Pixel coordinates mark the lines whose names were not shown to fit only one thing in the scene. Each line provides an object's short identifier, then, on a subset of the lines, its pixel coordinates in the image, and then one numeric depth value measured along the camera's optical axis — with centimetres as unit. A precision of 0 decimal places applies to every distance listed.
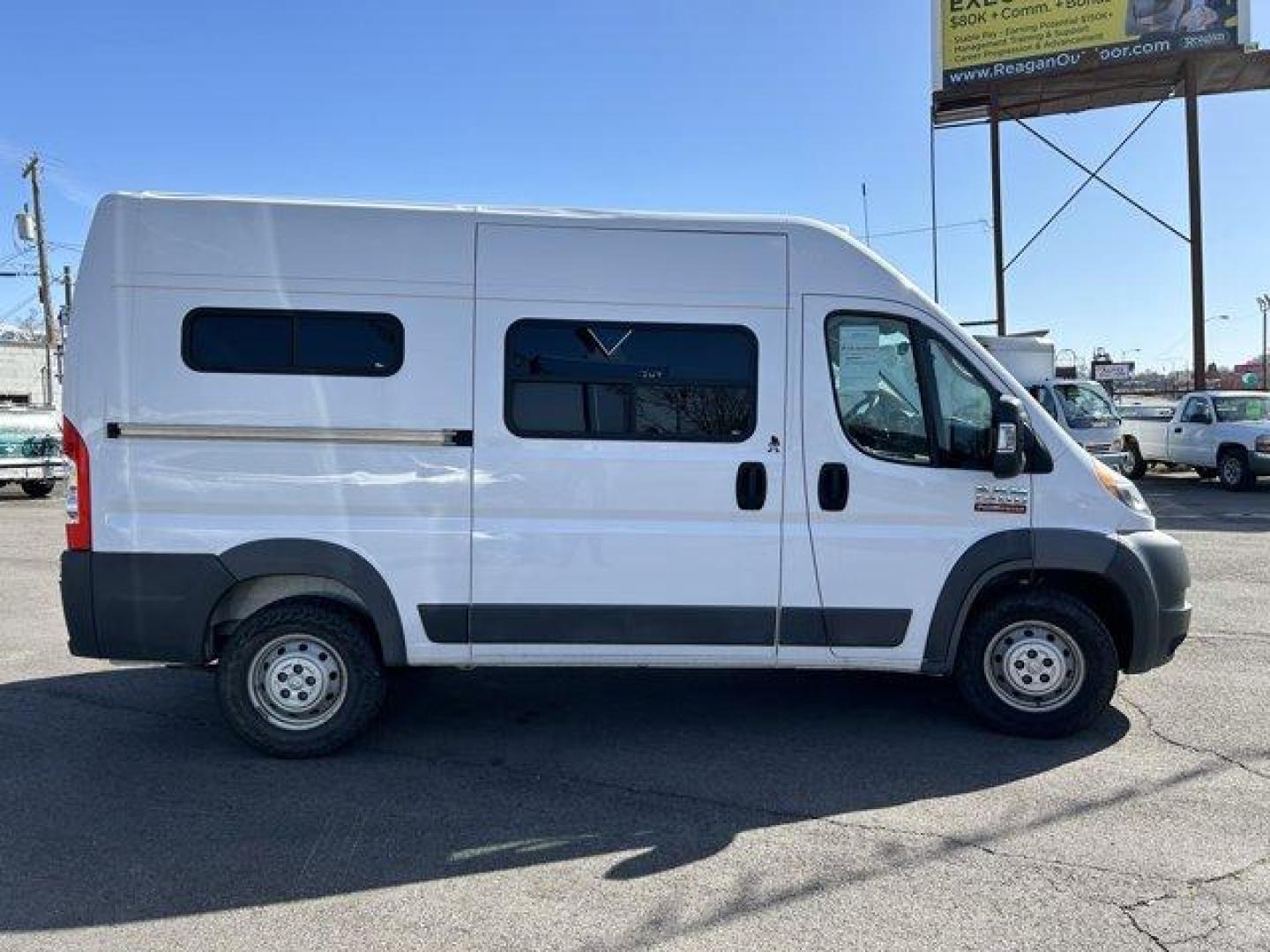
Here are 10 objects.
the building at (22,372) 4281
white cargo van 457
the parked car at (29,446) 1744
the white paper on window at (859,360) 477
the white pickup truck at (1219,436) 1739
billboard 2238
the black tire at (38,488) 1881
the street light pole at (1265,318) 6866
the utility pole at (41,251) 3878
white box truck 1742
